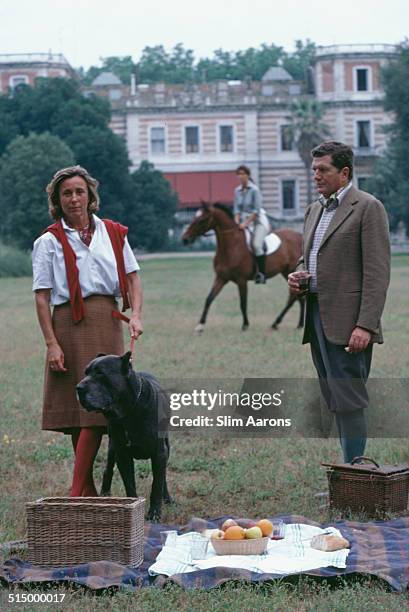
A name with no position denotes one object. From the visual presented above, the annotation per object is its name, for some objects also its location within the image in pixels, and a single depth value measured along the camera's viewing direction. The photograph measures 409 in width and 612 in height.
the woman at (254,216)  28.82
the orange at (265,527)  9.03
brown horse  28.35
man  10.39
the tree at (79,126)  97.31
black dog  9.57
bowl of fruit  8.80
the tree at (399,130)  83.42
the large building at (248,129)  124.35
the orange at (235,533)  8.85
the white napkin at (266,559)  8.39
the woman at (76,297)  10.20
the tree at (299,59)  160.32
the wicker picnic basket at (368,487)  10.18
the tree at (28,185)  77.27
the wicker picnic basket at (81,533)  8.61
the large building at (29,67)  122.03
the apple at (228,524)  9.19
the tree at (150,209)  96.63
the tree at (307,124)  119.30
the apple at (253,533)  8.88
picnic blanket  8.13
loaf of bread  8.82
